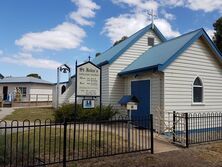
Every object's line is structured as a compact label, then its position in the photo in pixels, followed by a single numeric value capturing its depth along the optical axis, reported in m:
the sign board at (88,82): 6.29
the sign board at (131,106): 6.71
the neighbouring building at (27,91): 24.43
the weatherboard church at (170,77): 8.68
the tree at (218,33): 21.48
